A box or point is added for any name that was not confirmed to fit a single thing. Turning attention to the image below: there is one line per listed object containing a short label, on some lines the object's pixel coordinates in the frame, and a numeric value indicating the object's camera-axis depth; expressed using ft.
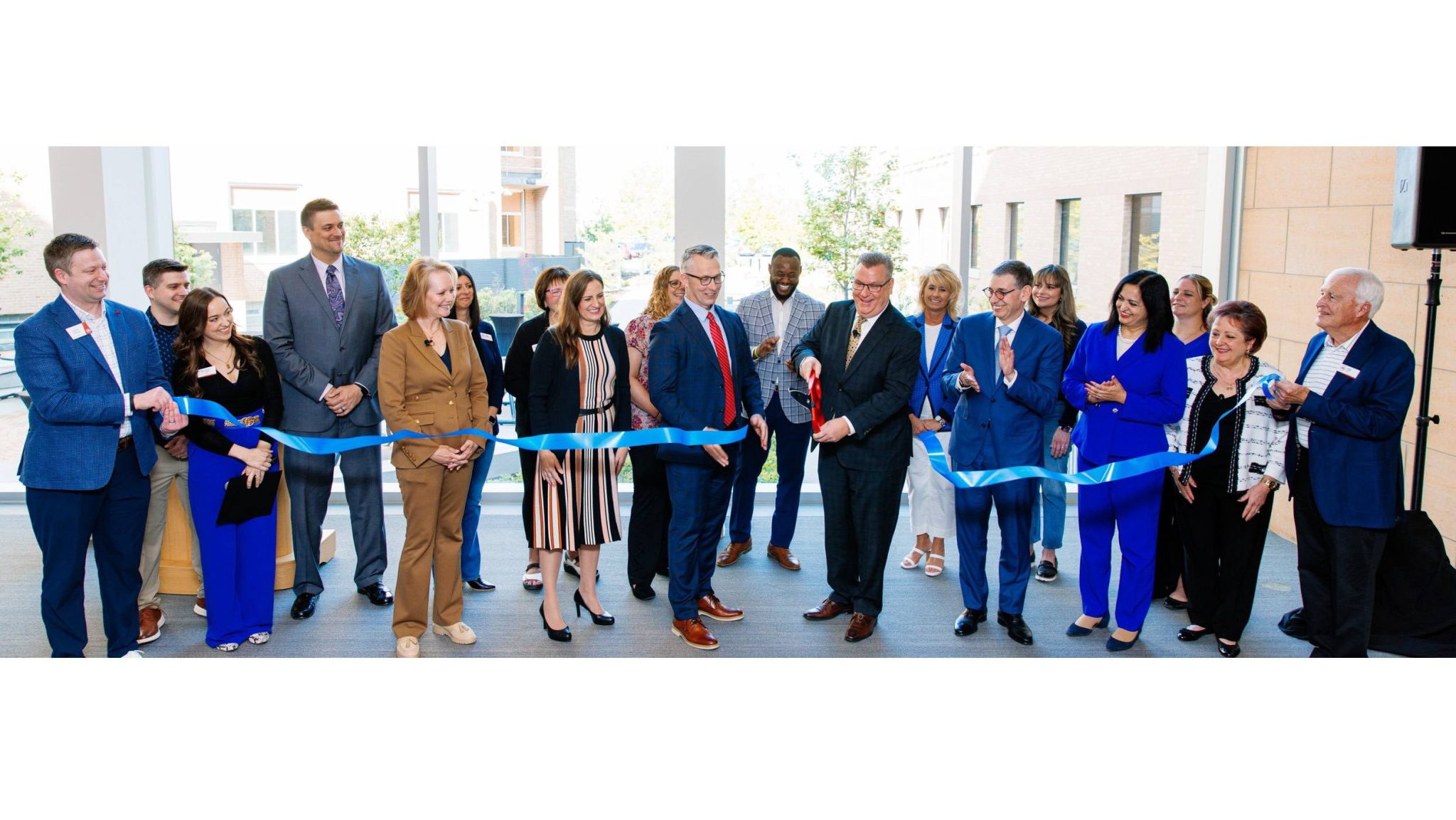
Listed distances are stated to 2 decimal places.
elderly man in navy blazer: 12.08
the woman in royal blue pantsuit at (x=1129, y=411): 13.19
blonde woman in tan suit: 12.76
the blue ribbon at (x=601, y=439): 13.25
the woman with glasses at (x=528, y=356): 14.43
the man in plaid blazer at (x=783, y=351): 16.72
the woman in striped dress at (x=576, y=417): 13.28
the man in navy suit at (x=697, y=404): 13.30
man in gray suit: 14.40
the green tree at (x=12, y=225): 21.85
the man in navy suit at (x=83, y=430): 11.76
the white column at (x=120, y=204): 20.49
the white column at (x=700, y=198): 20.92
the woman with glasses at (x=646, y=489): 15.19
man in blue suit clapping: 13.55
